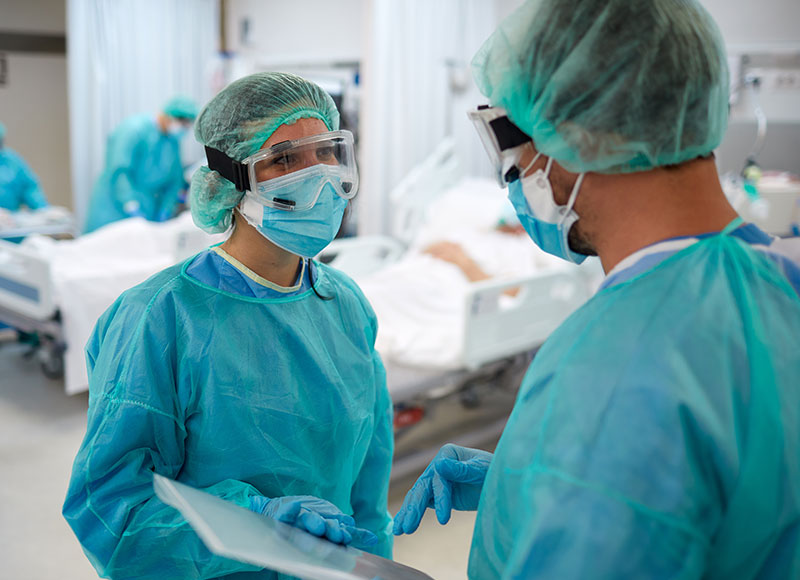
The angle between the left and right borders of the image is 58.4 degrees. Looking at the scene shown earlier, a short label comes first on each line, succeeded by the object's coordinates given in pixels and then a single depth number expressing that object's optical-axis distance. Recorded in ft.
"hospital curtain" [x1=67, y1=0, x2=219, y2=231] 18.83
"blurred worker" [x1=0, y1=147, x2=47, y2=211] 16.98
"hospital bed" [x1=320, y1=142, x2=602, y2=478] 9.89
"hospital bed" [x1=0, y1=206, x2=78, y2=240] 15.48
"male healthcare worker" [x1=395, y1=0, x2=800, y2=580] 2.34
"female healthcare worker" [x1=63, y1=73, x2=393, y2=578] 3.74
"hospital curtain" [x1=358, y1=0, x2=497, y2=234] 15.78
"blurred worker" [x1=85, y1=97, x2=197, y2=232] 16.63
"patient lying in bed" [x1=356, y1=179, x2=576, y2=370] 9.98
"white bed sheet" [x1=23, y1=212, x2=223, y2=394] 11.84
